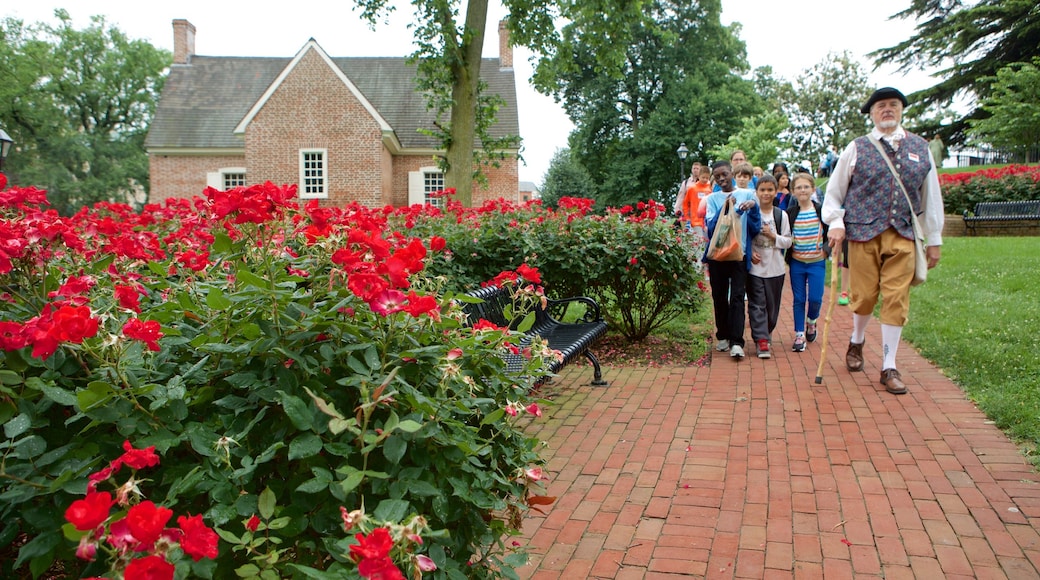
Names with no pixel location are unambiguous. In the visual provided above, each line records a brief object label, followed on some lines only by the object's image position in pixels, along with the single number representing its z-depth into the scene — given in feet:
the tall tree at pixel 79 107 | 138.72
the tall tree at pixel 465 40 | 46.57
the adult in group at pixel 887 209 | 17.31
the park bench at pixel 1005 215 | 55.52
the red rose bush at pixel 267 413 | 4.60
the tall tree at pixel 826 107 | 134.07
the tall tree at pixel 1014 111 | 81.97
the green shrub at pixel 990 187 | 61.16
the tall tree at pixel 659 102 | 130.93
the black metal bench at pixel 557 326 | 15.51
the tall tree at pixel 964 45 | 99.86
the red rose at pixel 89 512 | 3.50
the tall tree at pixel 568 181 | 165.48
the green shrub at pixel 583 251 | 21.83
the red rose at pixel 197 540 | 3.96
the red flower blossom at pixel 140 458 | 4.37
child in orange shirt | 36.14
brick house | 91.40
